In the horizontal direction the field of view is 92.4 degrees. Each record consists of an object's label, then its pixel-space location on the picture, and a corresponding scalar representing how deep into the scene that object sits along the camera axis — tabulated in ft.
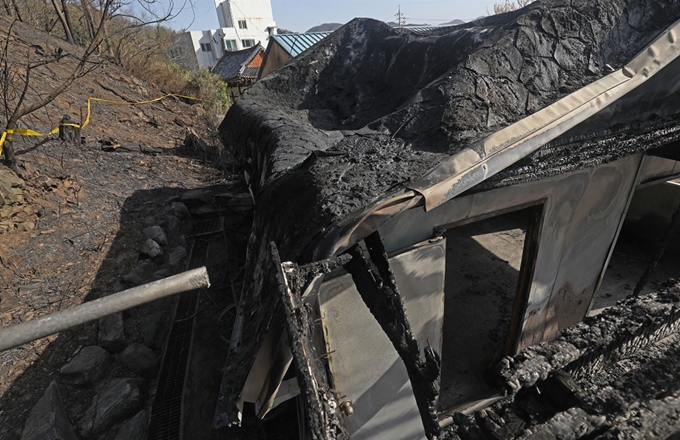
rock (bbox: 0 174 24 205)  20.69
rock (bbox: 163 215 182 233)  26.48
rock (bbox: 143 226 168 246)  24.50
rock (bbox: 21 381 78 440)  11.98
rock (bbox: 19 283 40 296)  18.51
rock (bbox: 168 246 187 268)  23.13
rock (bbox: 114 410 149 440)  13.16
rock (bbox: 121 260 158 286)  20.24
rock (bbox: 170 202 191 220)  28.35
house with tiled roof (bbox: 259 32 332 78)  53.16
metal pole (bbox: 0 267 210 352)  4.28
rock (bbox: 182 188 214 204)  30.09
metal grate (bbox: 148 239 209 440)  14.19
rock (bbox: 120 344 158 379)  16.11
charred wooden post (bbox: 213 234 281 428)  7.38
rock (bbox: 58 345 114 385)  14.96
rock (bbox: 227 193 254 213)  28.63
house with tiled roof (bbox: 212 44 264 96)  85.10
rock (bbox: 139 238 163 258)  22.60
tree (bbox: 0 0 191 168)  22.33
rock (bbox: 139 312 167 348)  17.75
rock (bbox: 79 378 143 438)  13.26
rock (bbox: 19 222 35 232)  21.12
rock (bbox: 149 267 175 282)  21.09
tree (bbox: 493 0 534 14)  73.98
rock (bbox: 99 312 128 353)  16.33
